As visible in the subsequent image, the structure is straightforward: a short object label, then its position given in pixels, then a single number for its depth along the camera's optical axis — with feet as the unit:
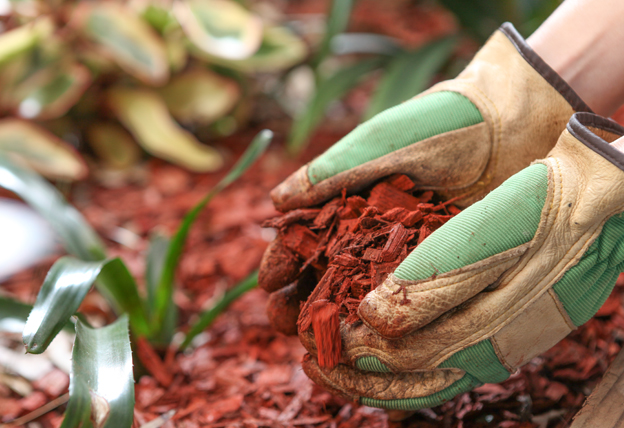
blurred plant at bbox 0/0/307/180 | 5.15
